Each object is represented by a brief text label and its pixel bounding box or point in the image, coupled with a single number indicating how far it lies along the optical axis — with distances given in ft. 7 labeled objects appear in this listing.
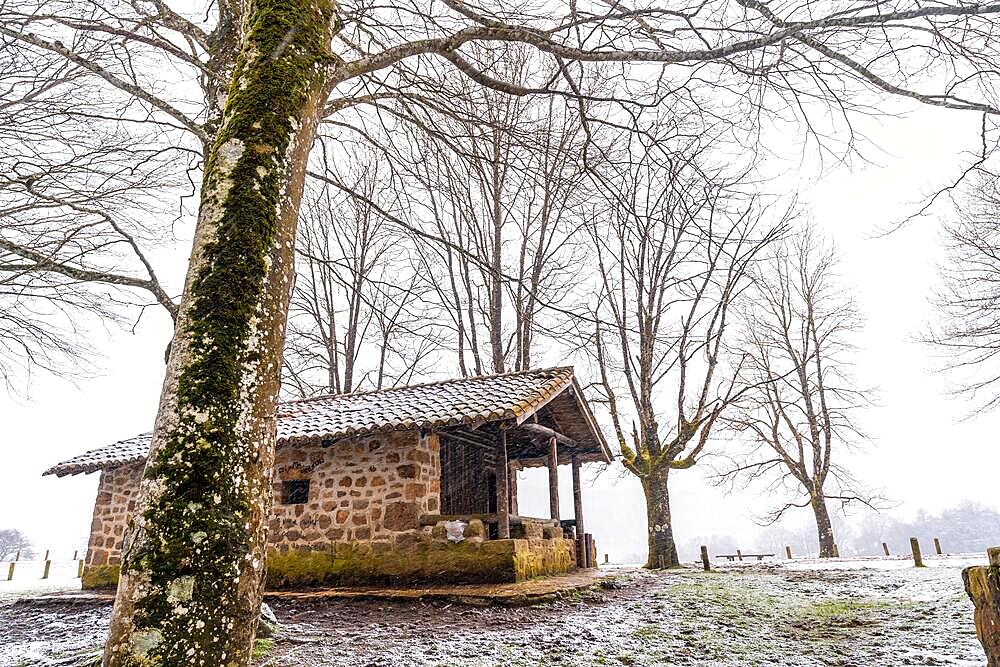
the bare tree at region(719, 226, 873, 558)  57.67
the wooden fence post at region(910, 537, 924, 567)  38.06
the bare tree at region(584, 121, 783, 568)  43.11
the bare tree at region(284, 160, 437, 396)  55.11
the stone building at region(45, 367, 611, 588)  26.48
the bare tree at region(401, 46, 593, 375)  47.39
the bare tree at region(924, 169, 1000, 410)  40.55
